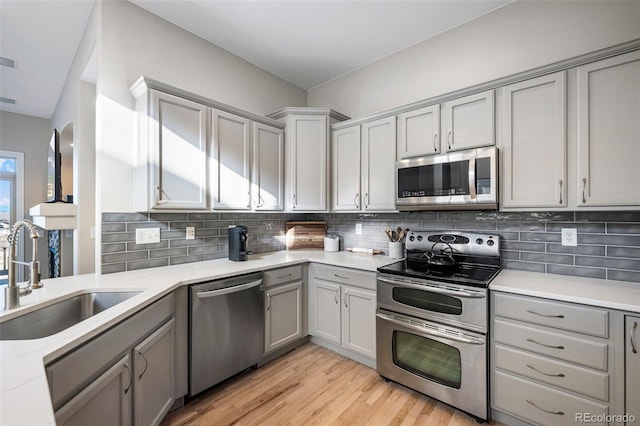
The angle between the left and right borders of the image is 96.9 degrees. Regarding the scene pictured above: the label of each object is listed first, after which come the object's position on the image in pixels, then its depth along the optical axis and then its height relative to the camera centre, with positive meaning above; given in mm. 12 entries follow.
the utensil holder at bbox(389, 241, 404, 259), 2779 -371
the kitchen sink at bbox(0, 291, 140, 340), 1336 -556
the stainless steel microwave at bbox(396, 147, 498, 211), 2066 +245
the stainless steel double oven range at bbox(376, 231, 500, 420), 1822 -769
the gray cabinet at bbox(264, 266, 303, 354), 2455 -865
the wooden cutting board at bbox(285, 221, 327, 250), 3443 -265
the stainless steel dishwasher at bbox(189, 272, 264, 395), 1967 -875
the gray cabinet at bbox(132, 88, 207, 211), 2086 +464
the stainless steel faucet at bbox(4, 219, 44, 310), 1336 -321
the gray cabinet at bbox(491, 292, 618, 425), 1494 -844
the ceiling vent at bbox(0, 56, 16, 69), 3072 +1661
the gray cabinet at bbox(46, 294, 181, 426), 1050 -739
